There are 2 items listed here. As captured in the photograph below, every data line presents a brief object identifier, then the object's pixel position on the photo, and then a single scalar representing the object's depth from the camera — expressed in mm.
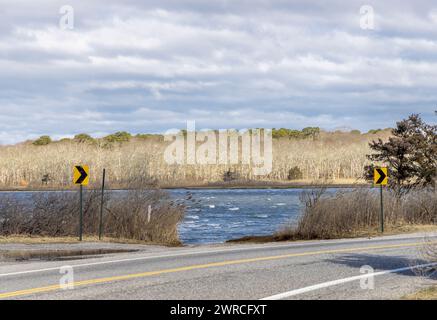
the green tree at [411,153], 36500
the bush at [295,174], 75125
